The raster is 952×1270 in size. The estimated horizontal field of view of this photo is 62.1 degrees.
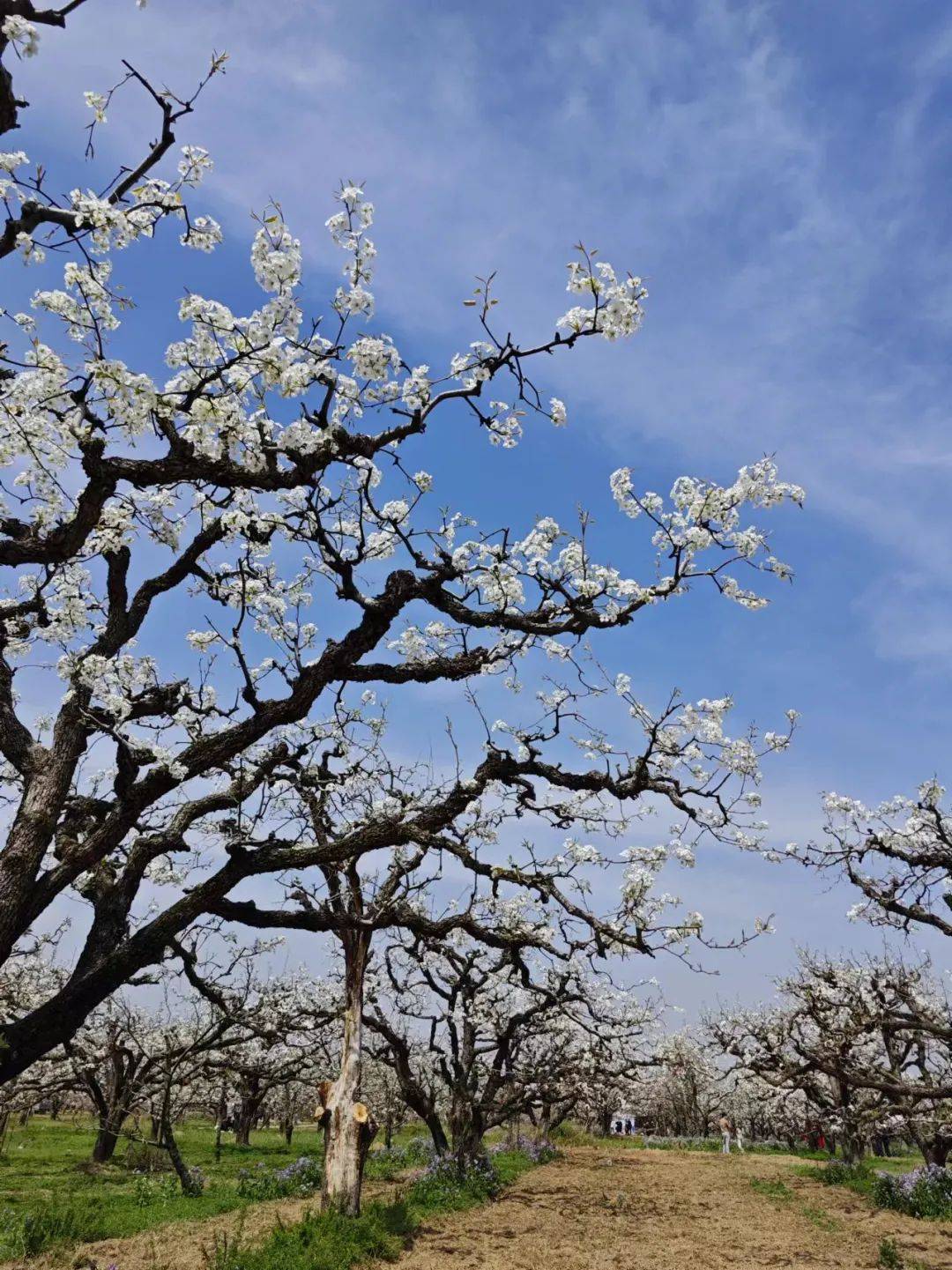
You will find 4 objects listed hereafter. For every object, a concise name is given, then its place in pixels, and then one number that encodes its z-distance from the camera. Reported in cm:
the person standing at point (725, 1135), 3695
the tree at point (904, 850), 1120
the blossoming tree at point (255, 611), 613
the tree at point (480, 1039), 1550
